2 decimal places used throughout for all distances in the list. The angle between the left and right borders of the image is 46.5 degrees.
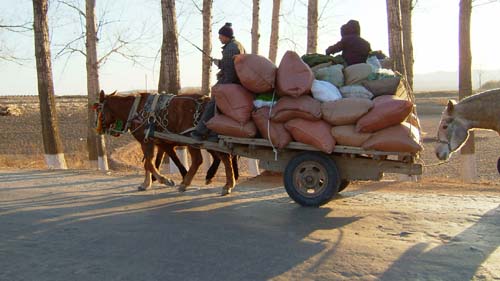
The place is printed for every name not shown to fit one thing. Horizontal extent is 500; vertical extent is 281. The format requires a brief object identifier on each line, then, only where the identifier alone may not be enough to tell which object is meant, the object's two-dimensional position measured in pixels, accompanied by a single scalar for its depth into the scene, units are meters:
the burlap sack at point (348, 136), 7.61
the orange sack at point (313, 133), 7.71
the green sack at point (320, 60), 8.62
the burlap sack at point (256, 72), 8.09
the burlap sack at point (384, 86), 7.93
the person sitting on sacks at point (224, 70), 8.97
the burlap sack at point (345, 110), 7.57
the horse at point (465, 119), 8.12
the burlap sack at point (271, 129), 8.07
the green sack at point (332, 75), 8.20
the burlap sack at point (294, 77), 7.87
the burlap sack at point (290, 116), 7.84
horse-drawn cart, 7.79
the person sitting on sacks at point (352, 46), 8.73
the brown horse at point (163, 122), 9.75
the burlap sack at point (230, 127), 8.34
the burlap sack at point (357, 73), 8.10
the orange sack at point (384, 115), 7.34
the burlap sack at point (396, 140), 7.34
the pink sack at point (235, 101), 8.30
